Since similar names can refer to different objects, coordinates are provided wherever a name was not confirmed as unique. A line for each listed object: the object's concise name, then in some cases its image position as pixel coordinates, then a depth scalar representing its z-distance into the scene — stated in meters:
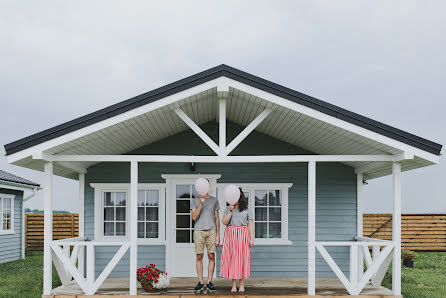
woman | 8.80
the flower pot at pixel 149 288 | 9.19
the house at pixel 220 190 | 9.91
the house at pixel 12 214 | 17.38
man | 8.91
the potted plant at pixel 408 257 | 16.66
